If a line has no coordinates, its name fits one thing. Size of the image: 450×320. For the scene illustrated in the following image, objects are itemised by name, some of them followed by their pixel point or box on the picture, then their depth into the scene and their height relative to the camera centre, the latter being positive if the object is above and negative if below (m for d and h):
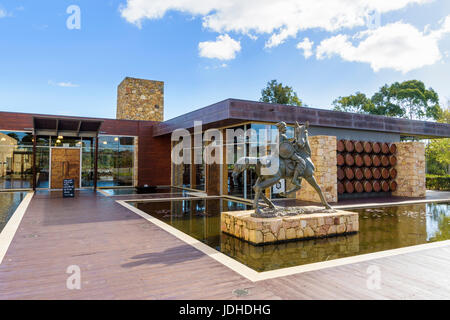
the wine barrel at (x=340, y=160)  12.72 +0.19
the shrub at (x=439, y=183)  19.23 -1.19
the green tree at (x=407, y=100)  40.62 +8.84
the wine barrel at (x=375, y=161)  13.78 +0.16
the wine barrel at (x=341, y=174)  12.81 -0.41
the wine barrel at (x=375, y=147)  13.79 +0.80
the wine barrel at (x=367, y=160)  13.45 +0.20
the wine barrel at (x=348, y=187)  12.97 -0.97
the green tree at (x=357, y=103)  41.23 +8.81
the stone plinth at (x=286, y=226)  5.71 -1.25
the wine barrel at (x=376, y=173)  13.84 -0.40
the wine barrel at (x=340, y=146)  12.80 +0.79
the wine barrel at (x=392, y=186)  14.46 -1.04
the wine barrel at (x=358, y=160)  13.19 +0.19
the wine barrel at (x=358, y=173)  13.23 -0.40
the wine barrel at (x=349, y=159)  12.91 +0.21
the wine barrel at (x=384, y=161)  14.14 +0.16
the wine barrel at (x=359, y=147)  13.24 +0.77
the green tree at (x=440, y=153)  24.41 +1.04
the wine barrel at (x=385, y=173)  14.14 -0.41
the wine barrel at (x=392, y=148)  14.40 +0.80
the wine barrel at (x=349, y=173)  12.95 -0.37
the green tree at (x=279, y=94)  37.62 +8.96
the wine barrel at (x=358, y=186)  13.17 -0.95
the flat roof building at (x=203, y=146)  12.03 +0.69
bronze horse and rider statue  6.26 +0.01
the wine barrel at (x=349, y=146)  12.96 +0.80
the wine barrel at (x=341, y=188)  12.89 -1.01
